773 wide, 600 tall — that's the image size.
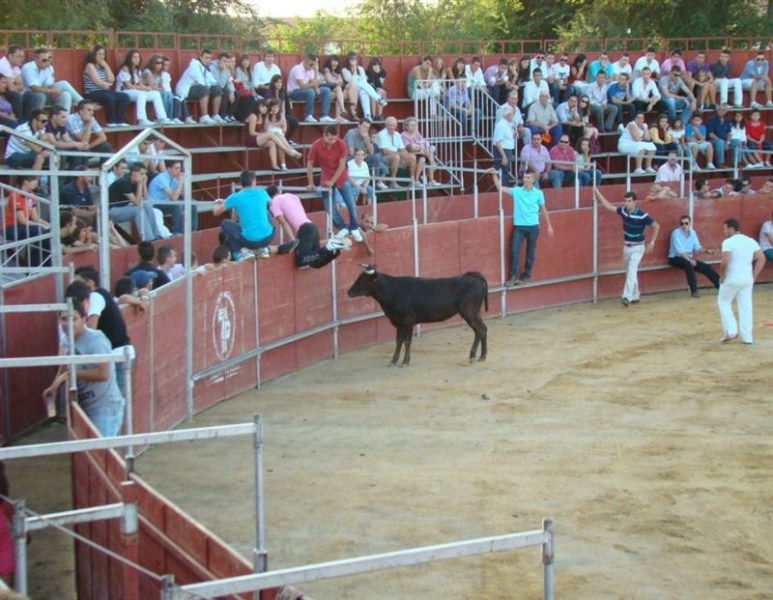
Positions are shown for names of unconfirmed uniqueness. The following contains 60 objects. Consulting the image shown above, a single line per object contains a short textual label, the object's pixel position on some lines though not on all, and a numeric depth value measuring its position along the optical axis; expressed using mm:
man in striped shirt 21234
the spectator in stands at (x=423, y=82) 24903
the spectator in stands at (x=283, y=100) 21875
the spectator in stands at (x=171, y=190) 16562
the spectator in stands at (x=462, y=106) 25078
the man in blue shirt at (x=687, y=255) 22453
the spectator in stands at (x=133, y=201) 15406
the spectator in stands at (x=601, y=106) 26172
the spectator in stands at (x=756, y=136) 27678
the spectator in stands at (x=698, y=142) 26531
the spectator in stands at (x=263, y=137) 21203
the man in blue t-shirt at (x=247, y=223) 16000
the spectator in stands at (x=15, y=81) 17453
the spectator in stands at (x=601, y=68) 26750
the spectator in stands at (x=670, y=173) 24281
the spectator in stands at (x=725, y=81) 27984
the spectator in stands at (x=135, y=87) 19797
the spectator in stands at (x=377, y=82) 24469
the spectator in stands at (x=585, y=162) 24281
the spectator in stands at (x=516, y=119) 24281
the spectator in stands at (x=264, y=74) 22156
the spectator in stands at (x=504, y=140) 23844
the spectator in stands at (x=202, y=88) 20953
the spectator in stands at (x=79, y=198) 14812
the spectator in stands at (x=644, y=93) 26609
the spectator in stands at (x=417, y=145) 22172
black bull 16797
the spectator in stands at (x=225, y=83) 21344
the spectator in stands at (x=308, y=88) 23016
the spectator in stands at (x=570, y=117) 25281
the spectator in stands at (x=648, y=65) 26984
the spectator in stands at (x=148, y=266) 13531
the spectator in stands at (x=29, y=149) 15452
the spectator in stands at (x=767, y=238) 23500
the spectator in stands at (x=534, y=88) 25172
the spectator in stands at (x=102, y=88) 19328
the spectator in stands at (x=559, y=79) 25688
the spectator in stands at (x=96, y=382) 9781
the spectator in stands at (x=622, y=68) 26703
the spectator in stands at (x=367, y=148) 21609
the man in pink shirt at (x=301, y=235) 16531
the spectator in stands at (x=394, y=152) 22000
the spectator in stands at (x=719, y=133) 27125
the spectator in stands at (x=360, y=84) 23953
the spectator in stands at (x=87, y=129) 17344
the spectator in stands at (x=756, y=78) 28594
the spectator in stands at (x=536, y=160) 23641
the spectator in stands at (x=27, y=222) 13070
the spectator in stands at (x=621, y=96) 26328
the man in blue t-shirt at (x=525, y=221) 20562
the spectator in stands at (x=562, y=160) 23750
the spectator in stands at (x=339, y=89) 23547
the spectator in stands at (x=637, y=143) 25484
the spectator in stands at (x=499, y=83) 25453
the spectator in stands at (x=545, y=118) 24734
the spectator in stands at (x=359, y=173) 20094
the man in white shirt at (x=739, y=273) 17547
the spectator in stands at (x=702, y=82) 27641
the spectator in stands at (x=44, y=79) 18125
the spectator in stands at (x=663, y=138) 25969
